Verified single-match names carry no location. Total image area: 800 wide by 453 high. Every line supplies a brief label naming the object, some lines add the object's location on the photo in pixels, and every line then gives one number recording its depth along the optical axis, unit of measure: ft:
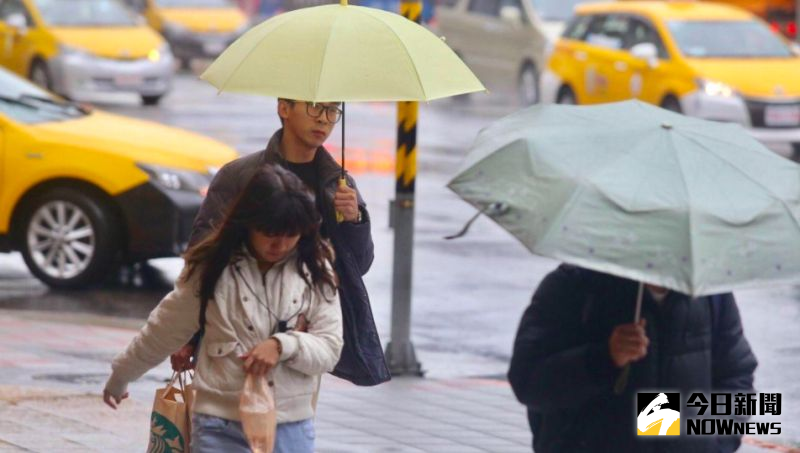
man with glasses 32.86
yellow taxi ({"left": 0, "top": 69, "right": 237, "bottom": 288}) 75.00
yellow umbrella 33.22
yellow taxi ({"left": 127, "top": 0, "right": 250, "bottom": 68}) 211.00
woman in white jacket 28.66
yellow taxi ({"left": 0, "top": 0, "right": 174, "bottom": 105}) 155.94
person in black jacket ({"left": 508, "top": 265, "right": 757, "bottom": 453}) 28.68
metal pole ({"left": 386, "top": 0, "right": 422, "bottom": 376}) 61.36
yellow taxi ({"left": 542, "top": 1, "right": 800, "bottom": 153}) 124.67
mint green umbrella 26.63
